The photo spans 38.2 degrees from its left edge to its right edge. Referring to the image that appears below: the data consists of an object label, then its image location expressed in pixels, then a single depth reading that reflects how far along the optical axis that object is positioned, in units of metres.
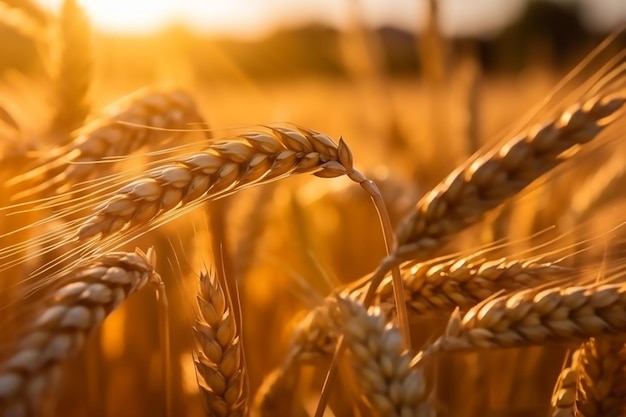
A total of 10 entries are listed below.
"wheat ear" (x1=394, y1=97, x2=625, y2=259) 0.27
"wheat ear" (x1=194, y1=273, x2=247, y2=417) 0.29
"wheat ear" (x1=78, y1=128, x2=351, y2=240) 0.27
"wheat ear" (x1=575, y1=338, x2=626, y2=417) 0.31
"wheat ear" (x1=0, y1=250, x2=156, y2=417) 0.22
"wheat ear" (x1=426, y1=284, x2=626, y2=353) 0.28
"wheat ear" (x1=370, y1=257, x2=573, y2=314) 0.30
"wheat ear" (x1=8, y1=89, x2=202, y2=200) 0.34
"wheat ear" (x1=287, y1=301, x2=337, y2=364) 0.33
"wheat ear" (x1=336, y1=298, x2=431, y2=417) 0.26
